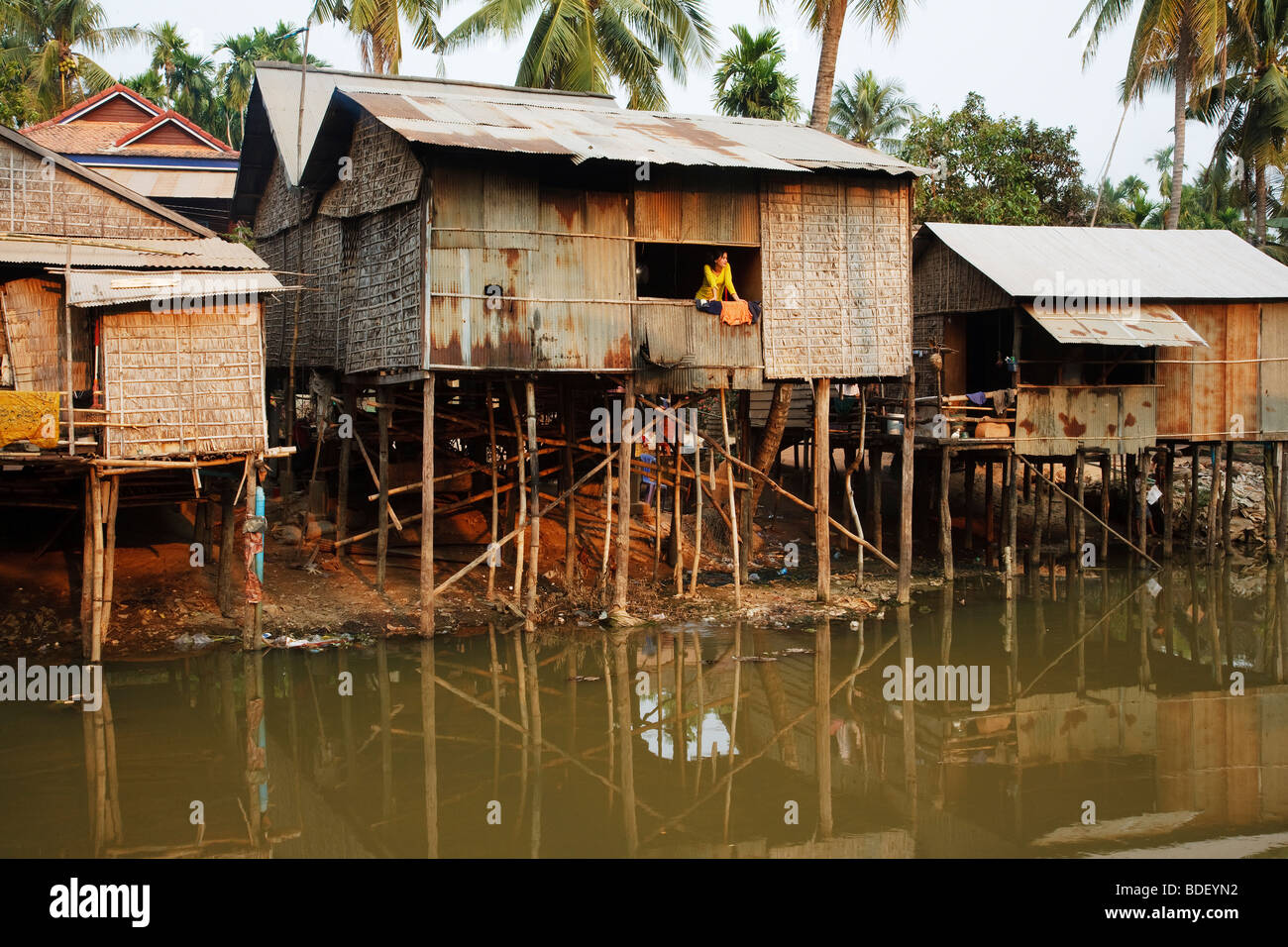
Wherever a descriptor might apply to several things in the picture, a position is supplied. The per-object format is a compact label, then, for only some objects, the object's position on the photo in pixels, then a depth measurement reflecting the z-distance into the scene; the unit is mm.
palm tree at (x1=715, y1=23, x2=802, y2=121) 26172
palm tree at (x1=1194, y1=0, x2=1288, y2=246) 28234
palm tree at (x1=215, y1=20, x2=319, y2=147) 39062
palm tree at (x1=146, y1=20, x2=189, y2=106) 39906
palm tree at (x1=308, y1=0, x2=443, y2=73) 23031
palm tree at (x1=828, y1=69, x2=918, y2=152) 35469
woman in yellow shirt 15828
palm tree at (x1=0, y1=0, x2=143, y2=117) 31625
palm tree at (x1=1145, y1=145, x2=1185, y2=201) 45781
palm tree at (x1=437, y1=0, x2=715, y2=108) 22984
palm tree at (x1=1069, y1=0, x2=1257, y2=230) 25312
